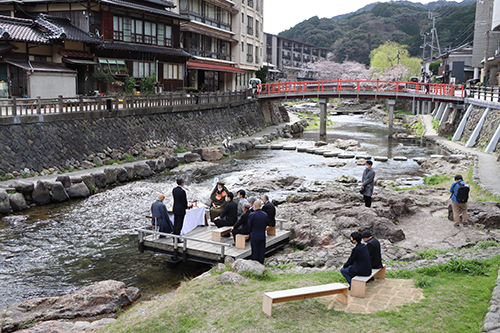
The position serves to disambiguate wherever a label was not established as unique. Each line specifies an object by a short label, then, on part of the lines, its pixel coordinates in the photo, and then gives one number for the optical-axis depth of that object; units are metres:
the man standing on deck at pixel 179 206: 12.27
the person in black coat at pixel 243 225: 11.63
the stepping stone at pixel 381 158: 31.01
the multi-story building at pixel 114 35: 32.44
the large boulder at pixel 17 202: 17.52
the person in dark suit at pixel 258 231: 10.62
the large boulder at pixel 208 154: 29.77
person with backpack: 13.00
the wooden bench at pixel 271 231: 12.91
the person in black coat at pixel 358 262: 8.24
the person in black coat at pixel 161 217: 12.58
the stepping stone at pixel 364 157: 30.96
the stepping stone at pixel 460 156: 26.42
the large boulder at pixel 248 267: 9.66
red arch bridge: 40.77
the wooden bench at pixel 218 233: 12.34
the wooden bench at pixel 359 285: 8.02
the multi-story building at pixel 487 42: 48.57
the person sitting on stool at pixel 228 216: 12.84
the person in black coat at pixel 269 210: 12.42
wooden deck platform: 11.73
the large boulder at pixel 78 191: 19.75
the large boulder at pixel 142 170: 24.03
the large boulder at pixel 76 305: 9.20
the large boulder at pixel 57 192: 19.08
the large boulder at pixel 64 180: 19.66
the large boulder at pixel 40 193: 18.58
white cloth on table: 13.14
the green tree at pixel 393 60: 83.45
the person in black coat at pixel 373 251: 8.72
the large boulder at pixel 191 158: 28.41
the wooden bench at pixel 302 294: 7.14
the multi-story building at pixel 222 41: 44.75
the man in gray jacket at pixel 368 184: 14.77
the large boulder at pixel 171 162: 26.36
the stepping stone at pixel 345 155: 31.99
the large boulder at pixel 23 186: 18.06
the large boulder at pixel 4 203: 17.09
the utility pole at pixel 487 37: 52.75
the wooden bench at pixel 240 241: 11.79
